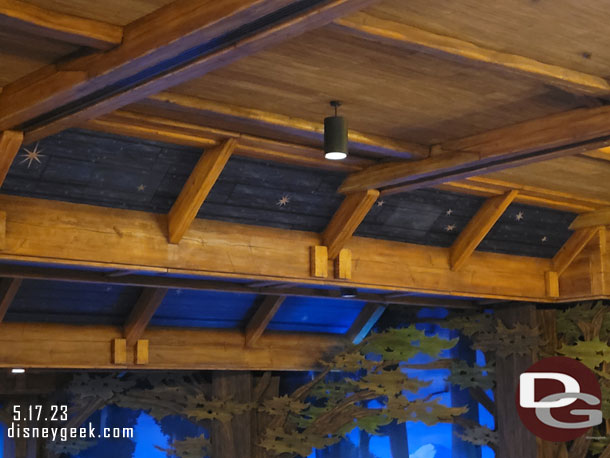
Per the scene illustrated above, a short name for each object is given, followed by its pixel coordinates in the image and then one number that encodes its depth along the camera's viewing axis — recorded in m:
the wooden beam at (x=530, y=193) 7.02
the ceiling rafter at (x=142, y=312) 7.26
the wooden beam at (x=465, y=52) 3.96
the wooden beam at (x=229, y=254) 5.50
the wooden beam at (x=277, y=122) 5.09
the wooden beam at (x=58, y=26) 3.76
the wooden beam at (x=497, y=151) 5.22
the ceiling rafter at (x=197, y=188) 5.76
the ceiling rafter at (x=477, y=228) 7.38
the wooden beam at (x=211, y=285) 6.12
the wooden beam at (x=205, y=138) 5.35
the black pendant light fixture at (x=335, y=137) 4.89
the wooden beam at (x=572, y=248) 8.09
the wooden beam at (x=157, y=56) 3.51
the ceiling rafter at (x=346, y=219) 6.61
